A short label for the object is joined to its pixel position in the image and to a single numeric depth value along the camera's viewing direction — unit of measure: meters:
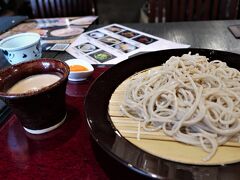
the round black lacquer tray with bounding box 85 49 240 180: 0.45
